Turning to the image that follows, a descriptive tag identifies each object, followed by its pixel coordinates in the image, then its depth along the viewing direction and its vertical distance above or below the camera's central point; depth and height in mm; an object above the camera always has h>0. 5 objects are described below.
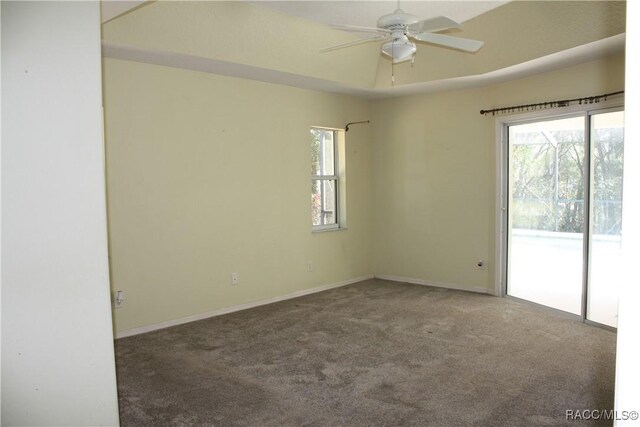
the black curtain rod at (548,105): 4329 +822
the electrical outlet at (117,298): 4117 -938
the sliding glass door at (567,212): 4305 -272
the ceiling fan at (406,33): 3025 +1038
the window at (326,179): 6047 +115
